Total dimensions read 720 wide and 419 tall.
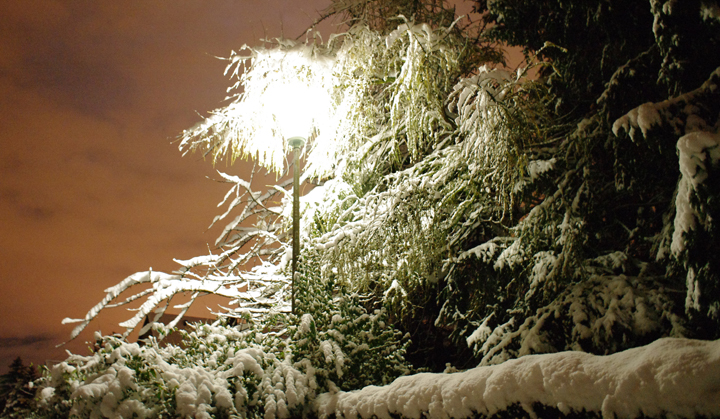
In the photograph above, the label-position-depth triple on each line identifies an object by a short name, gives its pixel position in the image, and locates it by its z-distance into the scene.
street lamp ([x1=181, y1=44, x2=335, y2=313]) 5.06
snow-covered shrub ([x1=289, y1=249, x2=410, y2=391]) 4.18
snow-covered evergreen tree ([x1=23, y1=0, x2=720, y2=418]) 3.09
